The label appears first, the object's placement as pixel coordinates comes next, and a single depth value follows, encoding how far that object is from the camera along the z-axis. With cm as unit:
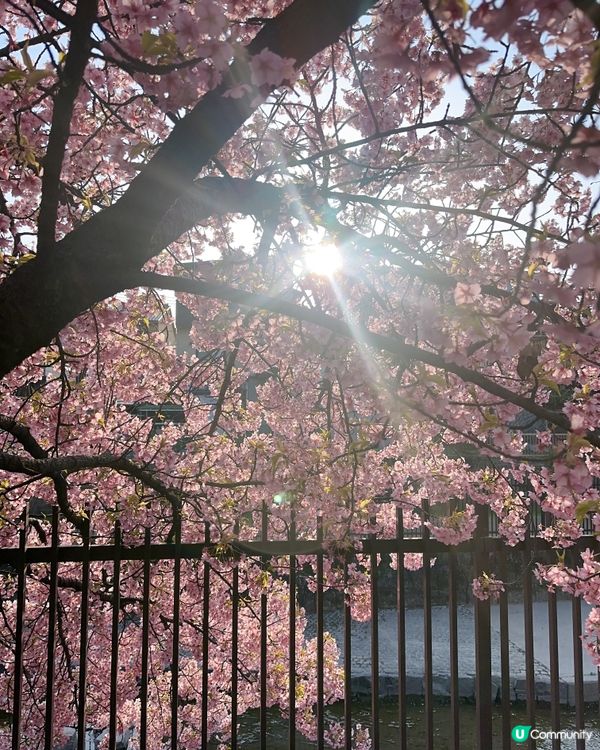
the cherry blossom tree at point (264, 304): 184
